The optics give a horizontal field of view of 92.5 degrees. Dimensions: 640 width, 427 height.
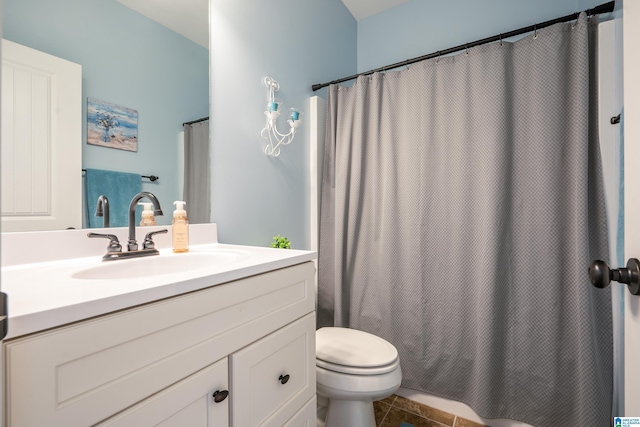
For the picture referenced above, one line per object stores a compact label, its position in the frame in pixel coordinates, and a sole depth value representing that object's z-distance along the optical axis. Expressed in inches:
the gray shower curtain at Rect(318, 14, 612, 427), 51.6
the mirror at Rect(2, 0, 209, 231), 35.1
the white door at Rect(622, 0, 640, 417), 23.9
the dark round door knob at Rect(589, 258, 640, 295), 23.3
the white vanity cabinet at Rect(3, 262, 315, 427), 18.5
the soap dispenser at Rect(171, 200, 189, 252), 43.2
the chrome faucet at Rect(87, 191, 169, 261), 37.4
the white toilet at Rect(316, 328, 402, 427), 47.2
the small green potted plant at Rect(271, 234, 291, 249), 56.3
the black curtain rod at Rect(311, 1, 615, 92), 49.6
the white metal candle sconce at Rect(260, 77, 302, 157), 57.9
